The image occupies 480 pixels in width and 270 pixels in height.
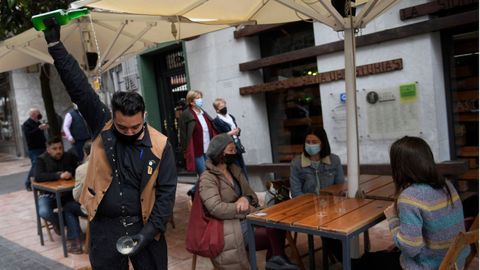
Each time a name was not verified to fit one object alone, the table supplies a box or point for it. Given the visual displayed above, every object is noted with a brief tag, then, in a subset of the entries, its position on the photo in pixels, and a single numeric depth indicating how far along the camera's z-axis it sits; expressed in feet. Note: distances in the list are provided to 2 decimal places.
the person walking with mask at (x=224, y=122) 21.36
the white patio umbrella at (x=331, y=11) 10.51
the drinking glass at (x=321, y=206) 9.78
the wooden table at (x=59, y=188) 15.83
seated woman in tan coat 11.31
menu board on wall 17.95
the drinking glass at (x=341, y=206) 9.78
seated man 16.87
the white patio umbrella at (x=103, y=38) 16.39
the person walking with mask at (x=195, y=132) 20.76
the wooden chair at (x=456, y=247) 6.74
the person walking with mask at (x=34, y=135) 29.71
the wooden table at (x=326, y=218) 8.49
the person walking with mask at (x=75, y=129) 25.76
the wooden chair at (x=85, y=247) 16.57
